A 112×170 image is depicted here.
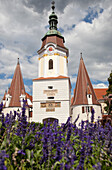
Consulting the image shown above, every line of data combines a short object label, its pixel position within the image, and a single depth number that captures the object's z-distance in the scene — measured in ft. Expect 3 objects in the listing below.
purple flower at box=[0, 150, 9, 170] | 6.26
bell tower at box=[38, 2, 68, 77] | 94.94
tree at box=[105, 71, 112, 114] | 86.12
